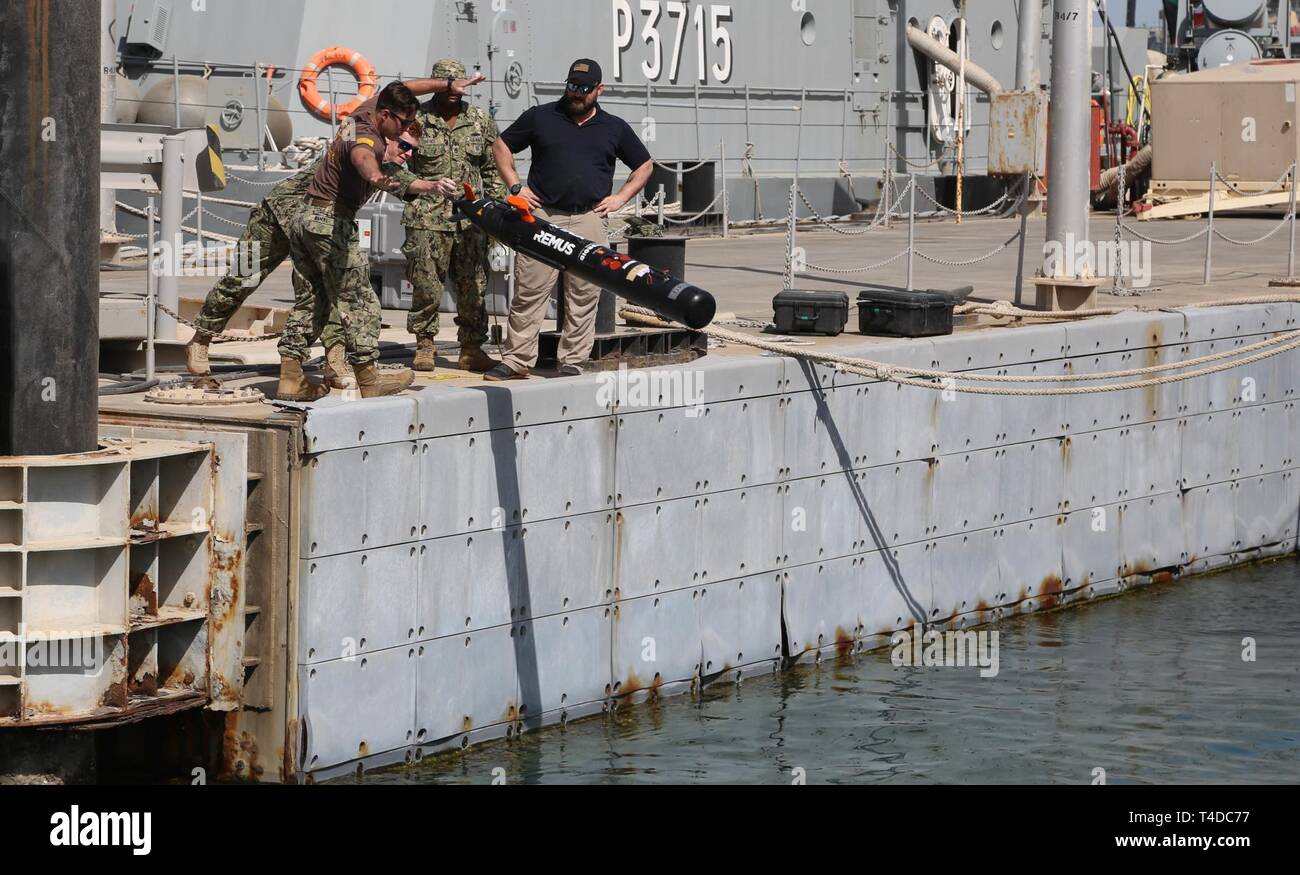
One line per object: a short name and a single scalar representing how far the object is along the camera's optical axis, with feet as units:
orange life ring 74.74
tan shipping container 93.04
